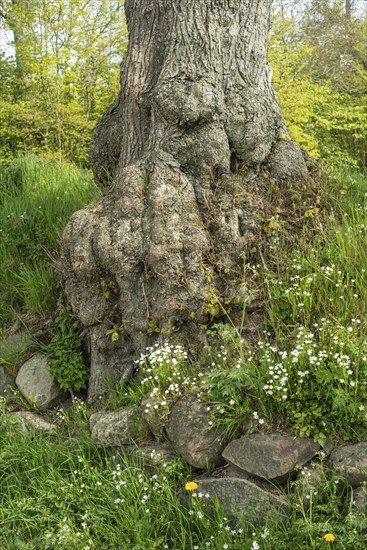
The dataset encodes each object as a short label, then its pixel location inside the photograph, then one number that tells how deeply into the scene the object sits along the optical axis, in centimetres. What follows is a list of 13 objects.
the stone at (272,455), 286
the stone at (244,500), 278
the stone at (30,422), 387
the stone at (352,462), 273
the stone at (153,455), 319
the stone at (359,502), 264
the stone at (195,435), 311
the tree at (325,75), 955
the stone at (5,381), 445
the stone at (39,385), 423
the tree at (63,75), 954
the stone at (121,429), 348
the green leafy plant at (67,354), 424
